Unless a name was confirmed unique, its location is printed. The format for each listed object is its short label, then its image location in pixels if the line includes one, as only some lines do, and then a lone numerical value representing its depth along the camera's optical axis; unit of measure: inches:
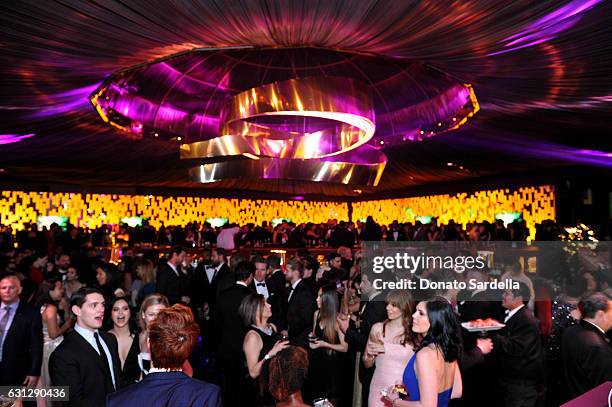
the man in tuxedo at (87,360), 125.7
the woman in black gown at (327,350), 193.3
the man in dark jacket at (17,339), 168.2
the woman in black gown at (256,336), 171.3
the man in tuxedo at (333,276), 260.0
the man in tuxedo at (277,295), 267.4
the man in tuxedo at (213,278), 317.8
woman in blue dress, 115.0
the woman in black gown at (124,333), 159.8
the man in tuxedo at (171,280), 287.1
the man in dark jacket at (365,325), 182.2
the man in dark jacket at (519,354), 176.1
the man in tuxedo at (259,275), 276.5
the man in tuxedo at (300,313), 217.5
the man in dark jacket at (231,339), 214.5
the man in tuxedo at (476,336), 216.4
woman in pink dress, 158.1
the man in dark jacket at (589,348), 141.6
